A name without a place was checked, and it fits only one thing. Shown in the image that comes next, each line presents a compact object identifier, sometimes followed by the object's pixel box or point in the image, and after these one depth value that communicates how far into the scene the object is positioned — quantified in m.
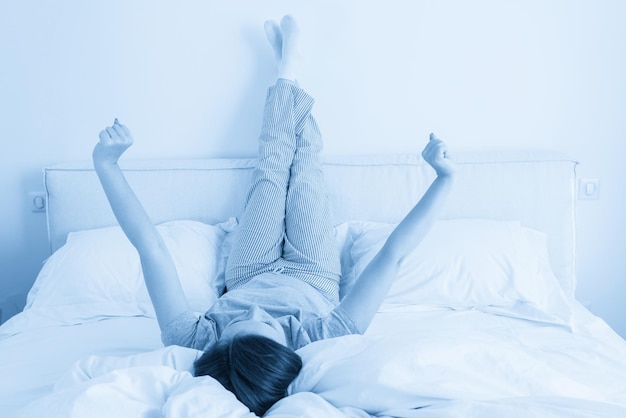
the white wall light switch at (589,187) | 2.04
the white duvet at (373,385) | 0.82
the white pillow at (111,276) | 1.65
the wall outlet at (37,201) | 2.14
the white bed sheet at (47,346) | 1.20
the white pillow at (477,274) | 1.60
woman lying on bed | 0.99
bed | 0.87
